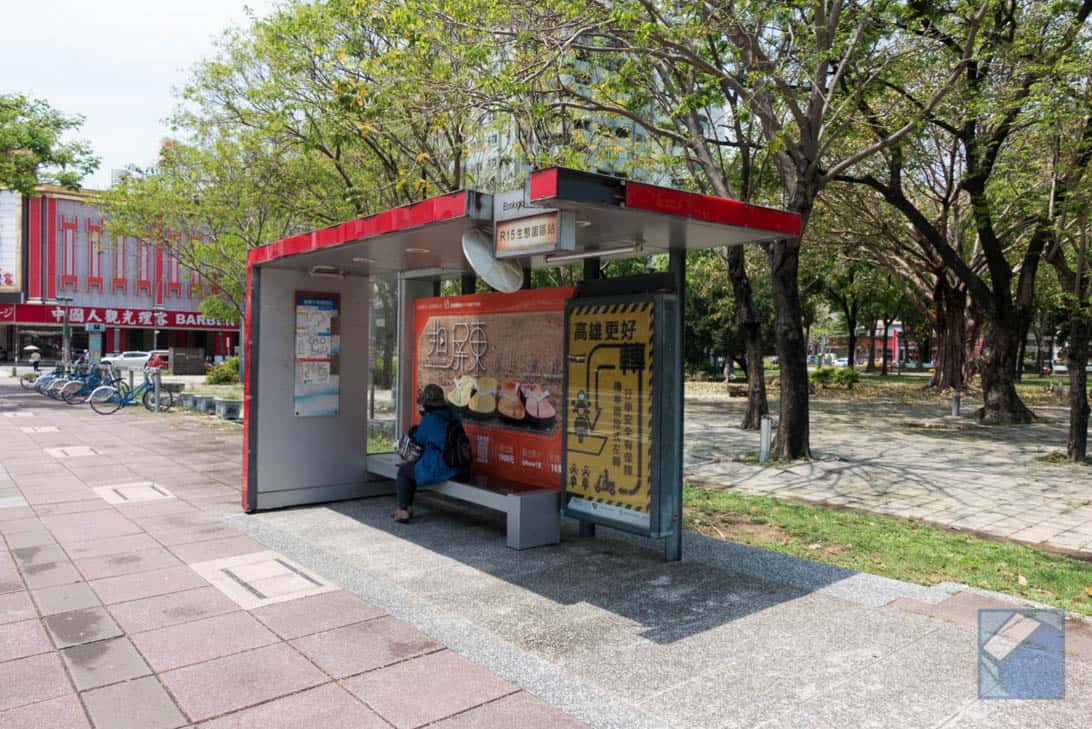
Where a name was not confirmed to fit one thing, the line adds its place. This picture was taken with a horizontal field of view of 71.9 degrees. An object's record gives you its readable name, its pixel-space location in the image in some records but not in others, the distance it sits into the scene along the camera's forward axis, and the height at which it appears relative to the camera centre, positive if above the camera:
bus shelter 4.92 -0.03
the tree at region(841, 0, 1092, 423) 10.99 +3.77
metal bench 5.91 -1.29
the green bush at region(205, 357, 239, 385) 29.39 -1.22
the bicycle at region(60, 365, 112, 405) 19.03 -1.16
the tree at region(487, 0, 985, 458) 9.58 +3.94
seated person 6.68 -0.98
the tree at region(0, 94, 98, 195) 19.23 +5.05
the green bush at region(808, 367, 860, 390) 30.34 -1.13
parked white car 39.75 -0.97
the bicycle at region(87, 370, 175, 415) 17.17 -1.31
